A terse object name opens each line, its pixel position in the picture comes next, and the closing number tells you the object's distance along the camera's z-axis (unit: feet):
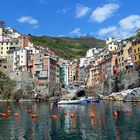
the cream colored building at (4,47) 246.99
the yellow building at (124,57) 197.49
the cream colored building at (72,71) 296.76
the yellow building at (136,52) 187.56
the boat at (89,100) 182.96
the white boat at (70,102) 169.07
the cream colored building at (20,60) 226.24
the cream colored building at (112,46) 261.51
